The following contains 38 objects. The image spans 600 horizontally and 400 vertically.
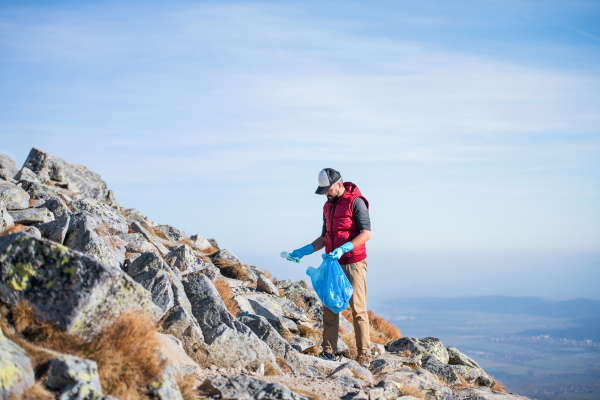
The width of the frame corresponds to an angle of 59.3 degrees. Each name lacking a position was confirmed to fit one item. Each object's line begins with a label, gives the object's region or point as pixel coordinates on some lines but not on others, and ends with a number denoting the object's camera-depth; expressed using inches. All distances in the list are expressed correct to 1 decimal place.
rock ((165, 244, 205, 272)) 481.5
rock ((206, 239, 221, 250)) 981.3
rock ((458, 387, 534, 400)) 403.5
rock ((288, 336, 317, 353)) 450.9
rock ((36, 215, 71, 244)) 394.6
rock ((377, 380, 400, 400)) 313.6
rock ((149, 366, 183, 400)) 223.3
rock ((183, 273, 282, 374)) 314.3
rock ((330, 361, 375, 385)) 339.4
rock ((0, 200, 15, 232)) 437.8
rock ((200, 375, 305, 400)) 257.8
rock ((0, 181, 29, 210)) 556.6
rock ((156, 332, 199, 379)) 264.4
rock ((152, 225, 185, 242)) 858.5
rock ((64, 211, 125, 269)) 364.5
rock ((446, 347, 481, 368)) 557.9
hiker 382.0
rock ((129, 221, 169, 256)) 572.7
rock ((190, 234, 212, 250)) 868.2
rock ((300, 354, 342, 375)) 365.7
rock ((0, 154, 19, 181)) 751.7
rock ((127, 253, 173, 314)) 319.1
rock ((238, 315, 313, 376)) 350.3
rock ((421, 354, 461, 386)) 450.0
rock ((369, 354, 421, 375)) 389.7
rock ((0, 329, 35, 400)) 188.9
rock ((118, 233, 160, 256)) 489.1
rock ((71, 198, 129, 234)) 540.4
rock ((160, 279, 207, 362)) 309.4
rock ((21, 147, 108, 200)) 943.7
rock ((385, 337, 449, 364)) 532.4
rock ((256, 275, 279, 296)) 614.2
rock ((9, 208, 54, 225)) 488.2
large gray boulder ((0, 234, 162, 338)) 228.7
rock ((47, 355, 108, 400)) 198.4
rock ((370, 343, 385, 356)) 522.6
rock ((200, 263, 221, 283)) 529.7
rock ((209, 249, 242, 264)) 712.2
